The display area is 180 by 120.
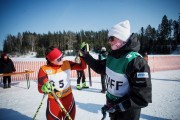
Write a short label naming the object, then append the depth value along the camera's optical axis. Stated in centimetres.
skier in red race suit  281
